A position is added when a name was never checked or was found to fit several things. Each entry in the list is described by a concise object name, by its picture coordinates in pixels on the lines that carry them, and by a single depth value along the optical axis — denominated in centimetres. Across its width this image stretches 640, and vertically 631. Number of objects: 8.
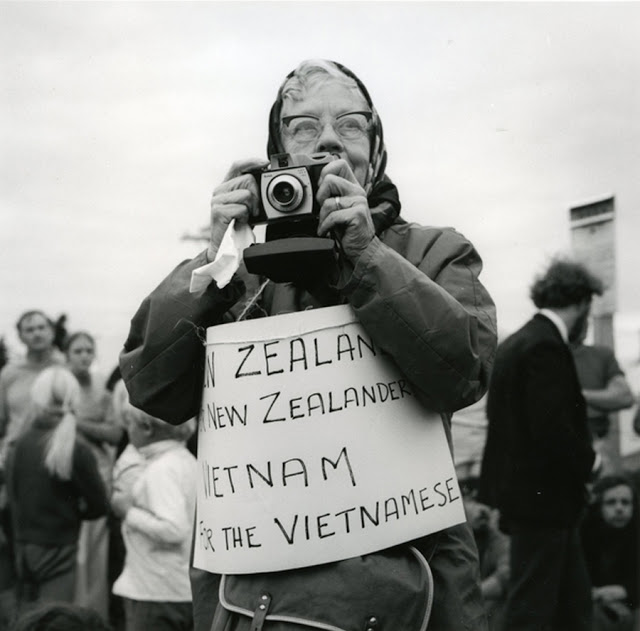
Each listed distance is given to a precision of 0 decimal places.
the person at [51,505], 459
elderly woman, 184
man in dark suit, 397
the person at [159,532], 387
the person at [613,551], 432
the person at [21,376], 487
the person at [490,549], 432
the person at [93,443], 479
